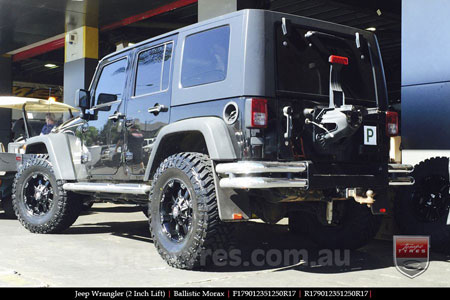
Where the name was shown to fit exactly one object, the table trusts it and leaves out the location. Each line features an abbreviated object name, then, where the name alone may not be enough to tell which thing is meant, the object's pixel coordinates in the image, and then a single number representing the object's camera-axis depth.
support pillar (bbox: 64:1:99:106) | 13.90
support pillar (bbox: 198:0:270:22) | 9.24
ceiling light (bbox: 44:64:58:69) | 21.96
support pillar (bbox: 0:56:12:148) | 19.23
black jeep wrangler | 4.41
